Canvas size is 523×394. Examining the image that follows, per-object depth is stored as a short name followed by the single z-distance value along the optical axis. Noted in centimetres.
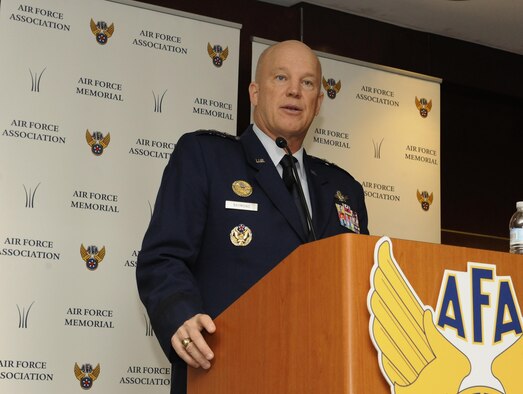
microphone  433
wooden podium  280
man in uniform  398
